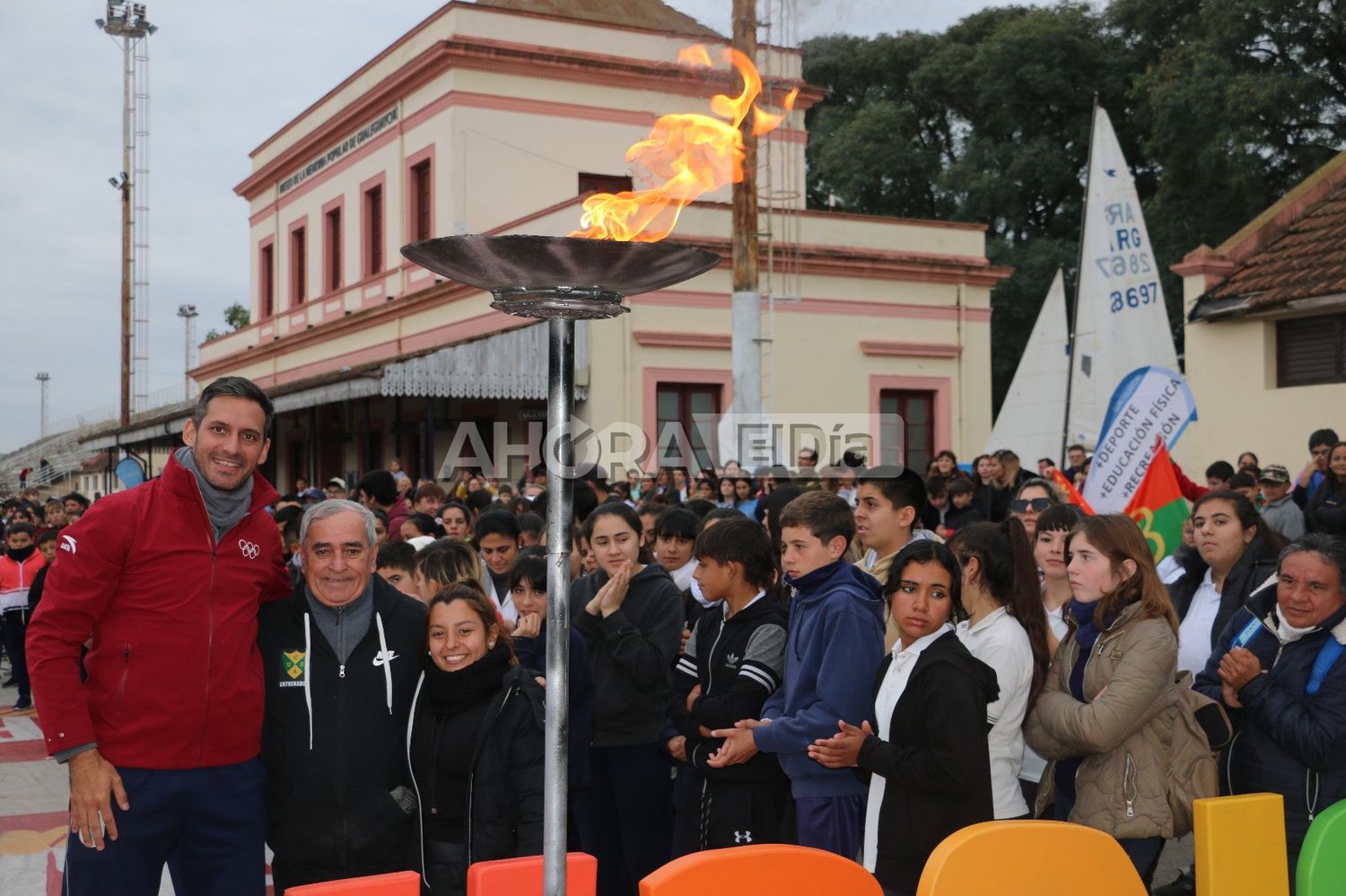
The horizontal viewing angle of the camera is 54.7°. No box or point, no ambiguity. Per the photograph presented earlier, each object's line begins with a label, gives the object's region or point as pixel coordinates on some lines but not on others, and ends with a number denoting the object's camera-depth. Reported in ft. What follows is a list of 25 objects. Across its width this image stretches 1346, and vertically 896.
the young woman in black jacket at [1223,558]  19.90
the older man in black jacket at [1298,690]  15.11
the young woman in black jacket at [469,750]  13.62
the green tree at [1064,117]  84.28
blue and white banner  30.89
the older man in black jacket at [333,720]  12.67
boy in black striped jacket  15.56
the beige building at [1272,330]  49.44
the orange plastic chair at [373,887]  7.50
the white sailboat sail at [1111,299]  46.03
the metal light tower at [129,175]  120.37
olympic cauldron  8.66
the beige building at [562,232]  68.74
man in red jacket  11.75
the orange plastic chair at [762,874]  7.91
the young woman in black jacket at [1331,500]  29.14
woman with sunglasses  24.32
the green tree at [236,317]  231.09
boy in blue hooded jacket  14.33
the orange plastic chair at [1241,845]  9.05
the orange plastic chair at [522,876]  8.16
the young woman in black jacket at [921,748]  12.76
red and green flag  28.84
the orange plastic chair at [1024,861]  8.39
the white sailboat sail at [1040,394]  51.06
